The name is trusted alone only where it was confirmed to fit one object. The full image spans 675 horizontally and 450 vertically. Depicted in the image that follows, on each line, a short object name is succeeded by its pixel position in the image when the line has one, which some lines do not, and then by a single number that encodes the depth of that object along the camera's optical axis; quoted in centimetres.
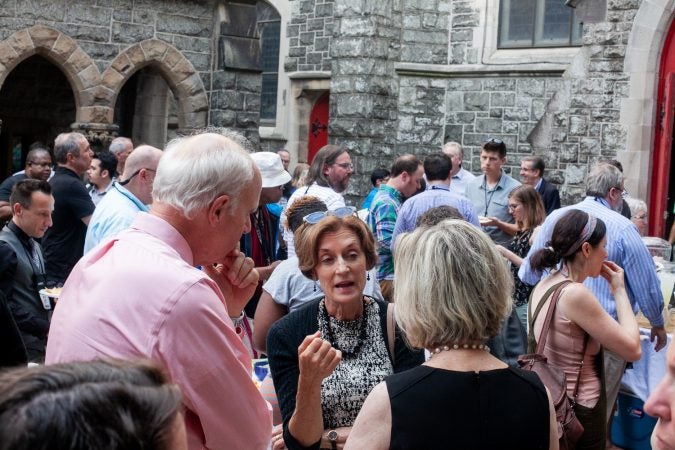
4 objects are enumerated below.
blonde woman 261
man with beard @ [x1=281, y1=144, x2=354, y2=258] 739
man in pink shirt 237
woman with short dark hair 343
